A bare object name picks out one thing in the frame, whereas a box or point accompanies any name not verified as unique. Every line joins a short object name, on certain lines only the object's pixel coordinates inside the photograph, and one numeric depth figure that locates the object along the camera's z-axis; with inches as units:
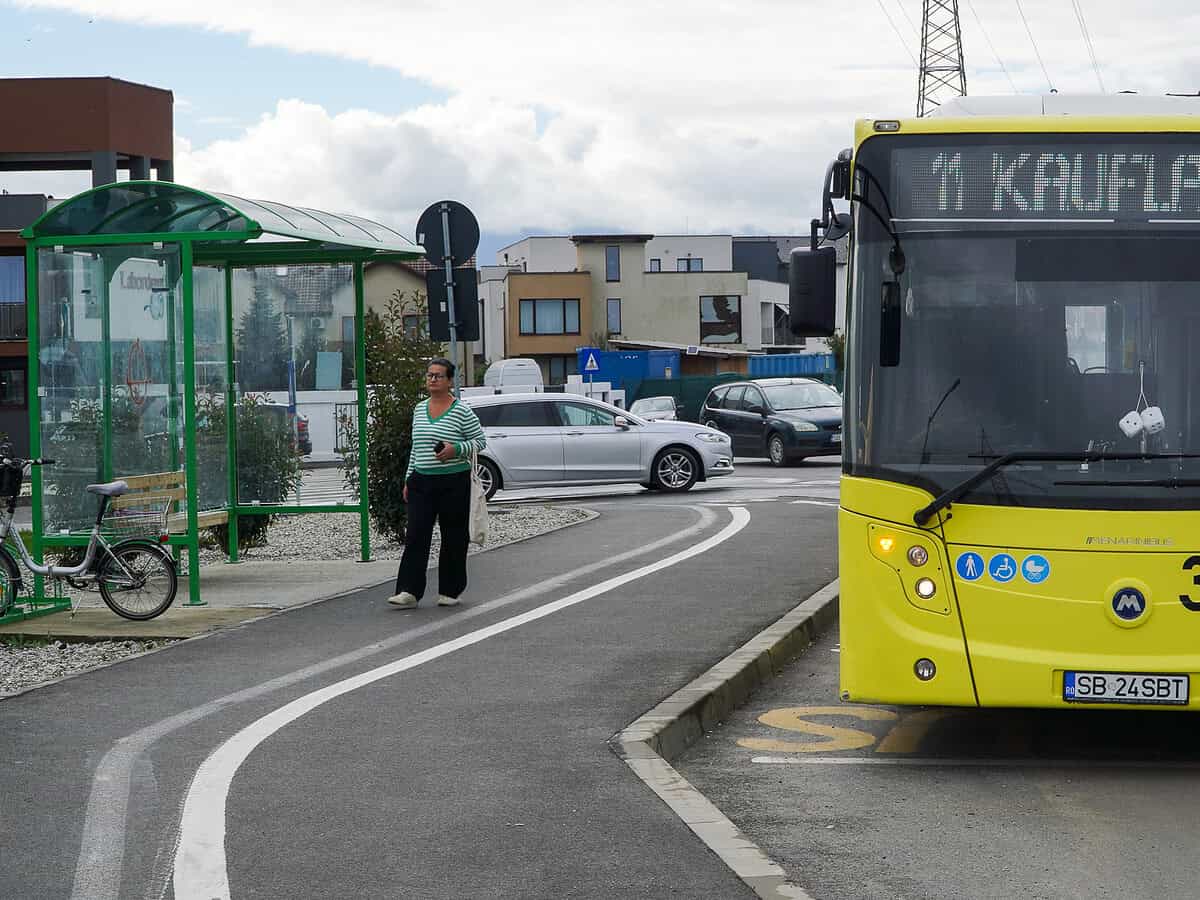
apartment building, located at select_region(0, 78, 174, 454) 1641.2
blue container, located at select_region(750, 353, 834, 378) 2763.3
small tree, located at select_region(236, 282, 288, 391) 616.4
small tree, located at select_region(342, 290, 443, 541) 679.7
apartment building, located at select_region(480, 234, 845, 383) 3459.6
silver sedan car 1035.9
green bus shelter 508.6
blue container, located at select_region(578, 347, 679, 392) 2950.3
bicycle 475.8
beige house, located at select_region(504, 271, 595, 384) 3459.6
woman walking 492.7
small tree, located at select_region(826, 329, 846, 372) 2923.0
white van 2129.7
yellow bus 286.4
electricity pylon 2352.4
